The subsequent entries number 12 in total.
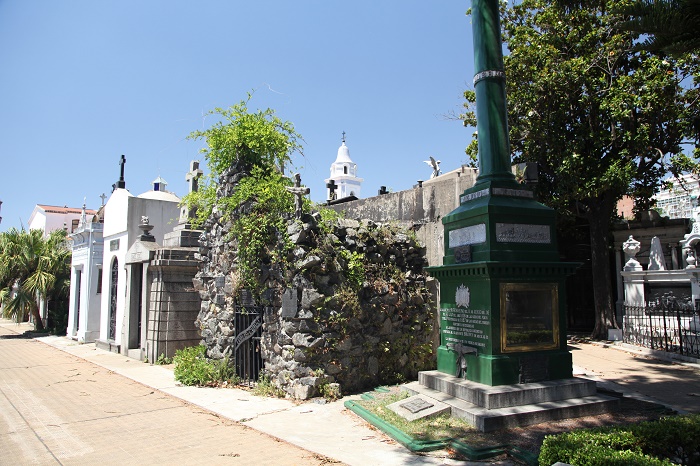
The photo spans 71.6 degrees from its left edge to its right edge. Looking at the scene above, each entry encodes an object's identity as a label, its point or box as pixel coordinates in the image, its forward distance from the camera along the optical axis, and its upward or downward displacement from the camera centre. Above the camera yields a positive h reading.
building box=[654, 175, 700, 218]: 27.35 +4.61
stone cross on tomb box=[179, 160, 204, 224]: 14.76 +3.35
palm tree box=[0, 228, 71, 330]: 21.81 +0.80
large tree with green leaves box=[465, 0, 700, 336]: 13.80 +4.96
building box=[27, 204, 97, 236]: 50.84 +7.59
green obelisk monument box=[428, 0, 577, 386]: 7.04 +0.16
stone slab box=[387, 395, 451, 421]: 6.58 -1.74
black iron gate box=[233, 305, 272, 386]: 9.56 -1.15
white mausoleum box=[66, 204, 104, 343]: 19.39 +0.09
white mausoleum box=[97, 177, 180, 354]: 16.45 +1.82
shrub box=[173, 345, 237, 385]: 9.99 -1.79
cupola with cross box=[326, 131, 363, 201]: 68.00 +15.80
